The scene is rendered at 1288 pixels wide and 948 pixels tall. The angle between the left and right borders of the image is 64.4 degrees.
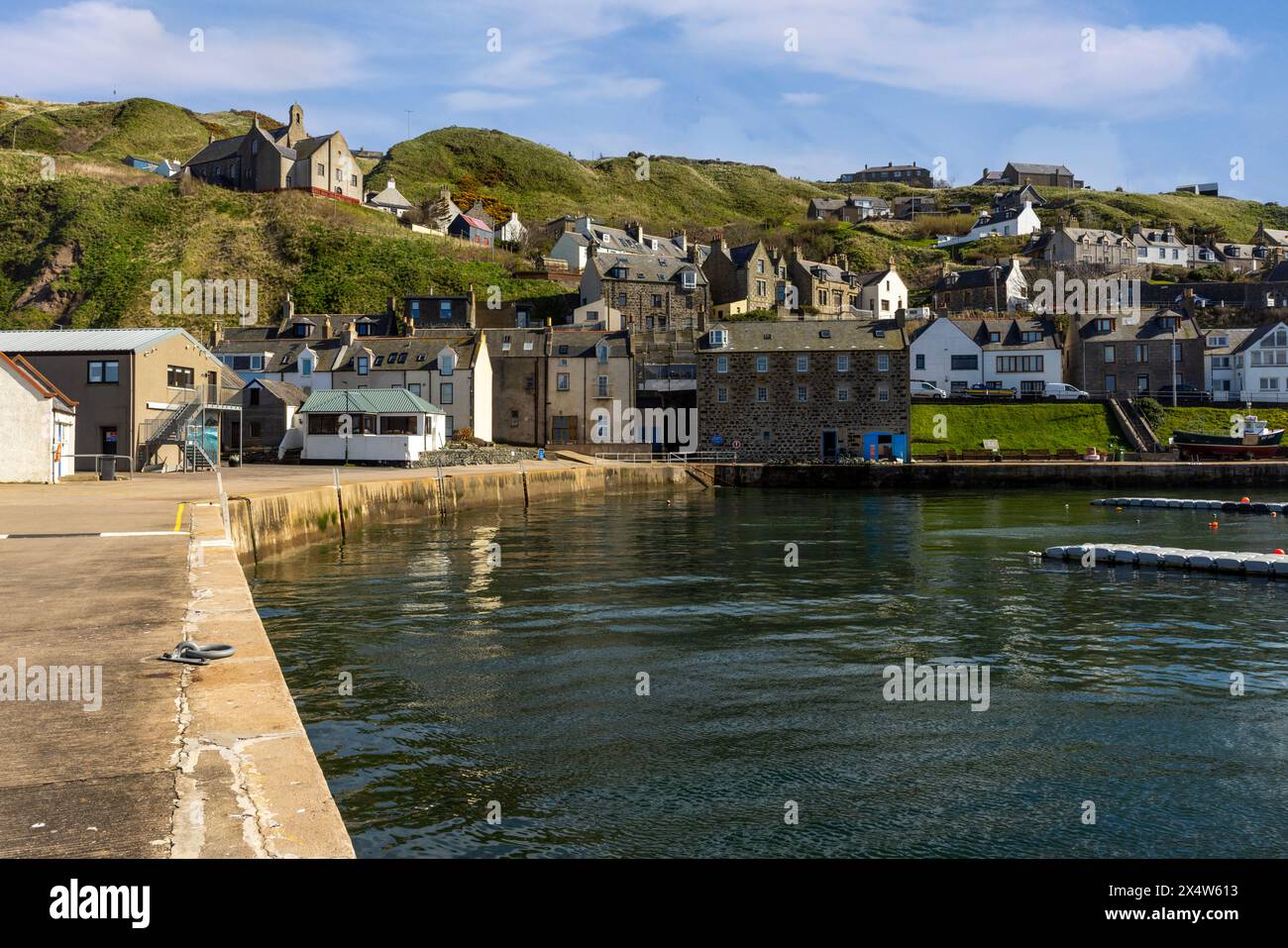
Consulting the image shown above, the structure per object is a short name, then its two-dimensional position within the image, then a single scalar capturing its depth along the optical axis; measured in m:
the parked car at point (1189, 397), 83.12
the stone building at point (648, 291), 92.06
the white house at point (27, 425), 38.50
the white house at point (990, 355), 88.69
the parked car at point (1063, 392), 81.12
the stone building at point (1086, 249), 139.38
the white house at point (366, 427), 58.97
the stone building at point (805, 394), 72.31
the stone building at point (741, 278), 104.56
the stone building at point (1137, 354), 87.38
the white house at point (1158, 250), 150.62
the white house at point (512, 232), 135.38
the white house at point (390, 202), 137.62
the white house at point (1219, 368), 88.44
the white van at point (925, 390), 84.00
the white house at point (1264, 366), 85.62
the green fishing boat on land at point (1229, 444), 67.94
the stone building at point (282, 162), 116.88
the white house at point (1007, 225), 167.12
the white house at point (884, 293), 123.81
